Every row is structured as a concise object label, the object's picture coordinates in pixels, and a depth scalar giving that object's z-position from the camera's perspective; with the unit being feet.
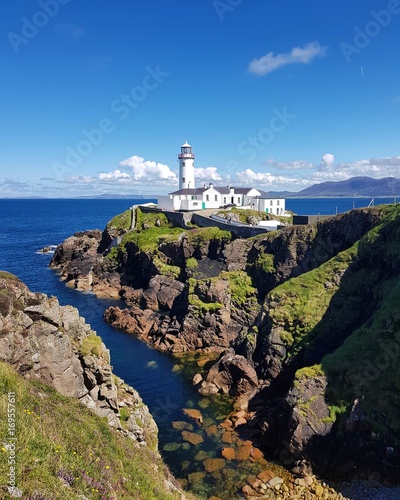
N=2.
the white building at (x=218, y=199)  321.73
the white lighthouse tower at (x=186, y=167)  367.86
